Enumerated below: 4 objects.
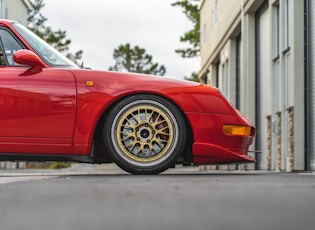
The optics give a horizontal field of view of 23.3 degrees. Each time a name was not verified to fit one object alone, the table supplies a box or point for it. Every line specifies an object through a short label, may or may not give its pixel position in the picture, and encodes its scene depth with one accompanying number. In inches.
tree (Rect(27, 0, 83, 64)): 2290.8
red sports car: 251.9
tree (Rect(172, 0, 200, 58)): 1659.7
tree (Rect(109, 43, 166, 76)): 3400.6
